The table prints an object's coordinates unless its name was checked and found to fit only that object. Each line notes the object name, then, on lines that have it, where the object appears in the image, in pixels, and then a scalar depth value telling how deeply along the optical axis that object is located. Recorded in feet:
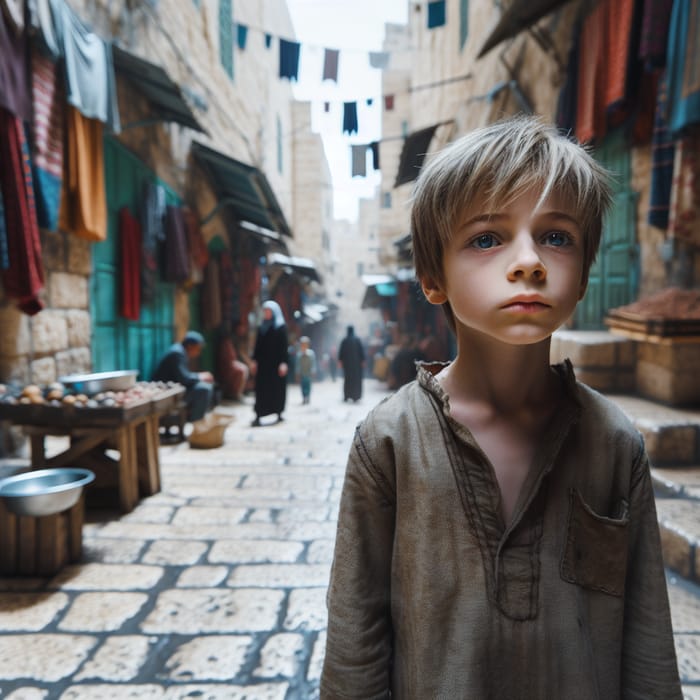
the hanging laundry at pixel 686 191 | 12.69
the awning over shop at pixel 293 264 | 47.78
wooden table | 11.17
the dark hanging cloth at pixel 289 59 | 28.40
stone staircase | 8.48
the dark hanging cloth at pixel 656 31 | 13.00
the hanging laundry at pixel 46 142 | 13.33
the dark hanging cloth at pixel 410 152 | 37.89
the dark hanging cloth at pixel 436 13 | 27.30
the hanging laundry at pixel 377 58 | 31.08
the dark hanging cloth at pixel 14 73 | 11.70
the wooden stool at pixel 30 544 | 8.69
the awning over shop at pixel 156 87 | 18.15
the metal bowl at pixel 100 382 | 12.35
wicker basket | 19.02
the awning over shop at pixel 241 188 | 28.43
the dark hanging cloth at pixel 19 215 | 12.14
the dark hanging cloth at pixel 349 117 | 31.42
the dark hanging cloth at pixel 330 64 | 30.73
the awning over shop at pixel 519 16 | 18.93
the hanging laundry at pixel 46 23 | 12.67
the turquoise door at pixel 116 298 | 19.11
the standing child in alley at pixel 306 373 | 35.86
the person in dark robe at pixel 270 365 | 25.52
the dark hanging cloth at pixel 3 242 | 12.02
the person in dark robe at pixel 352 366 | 36.22
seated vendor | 22.27
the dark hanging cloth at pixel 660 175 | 13.94
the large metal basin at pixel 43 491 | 8.36
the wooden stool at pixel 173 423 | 20.17
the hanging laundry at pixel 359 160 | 33.71
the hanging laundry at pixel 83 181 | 15.48
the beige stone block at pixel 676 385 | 13.20
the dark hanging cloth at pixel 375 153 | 32.81
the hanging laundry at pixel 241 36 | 33.42
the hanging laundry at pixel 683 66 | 11.62
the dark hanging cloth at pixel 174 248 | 24.62
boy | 2.65
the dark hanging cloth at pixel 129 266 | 20.79
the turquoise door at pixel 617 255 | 17.63
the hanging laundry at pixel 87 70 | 14.08
